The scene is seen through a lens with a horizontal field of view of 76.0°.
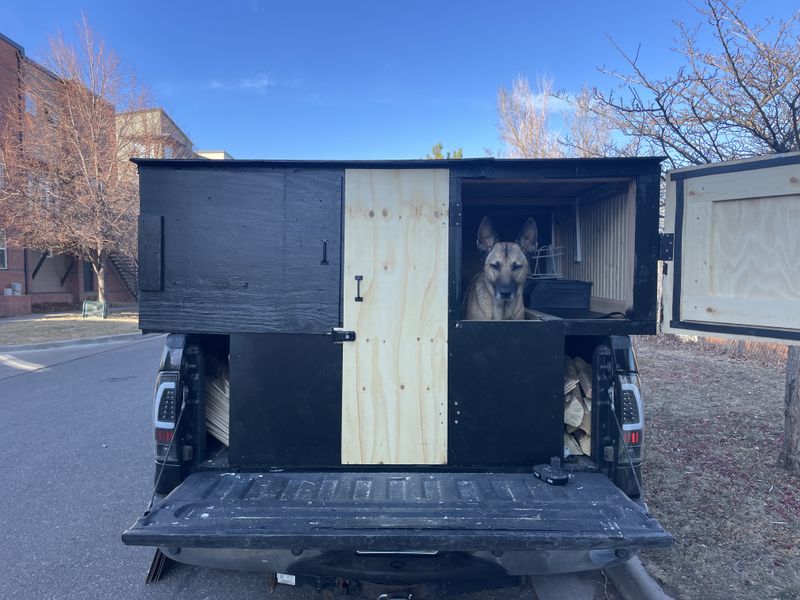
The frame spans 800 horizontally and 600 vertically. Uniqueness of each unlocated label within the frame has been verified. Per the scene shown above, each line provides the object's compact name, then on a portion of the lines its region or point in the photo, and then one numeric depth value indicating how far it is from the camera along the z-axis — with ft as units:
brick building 66.85
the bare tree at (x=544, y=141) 19.75
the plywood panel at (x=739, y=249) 8.94
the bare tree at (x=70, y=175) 61.21
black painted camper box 9.69
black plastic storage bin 13.41
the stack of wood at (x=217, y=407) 10.75
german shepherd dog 13.41
